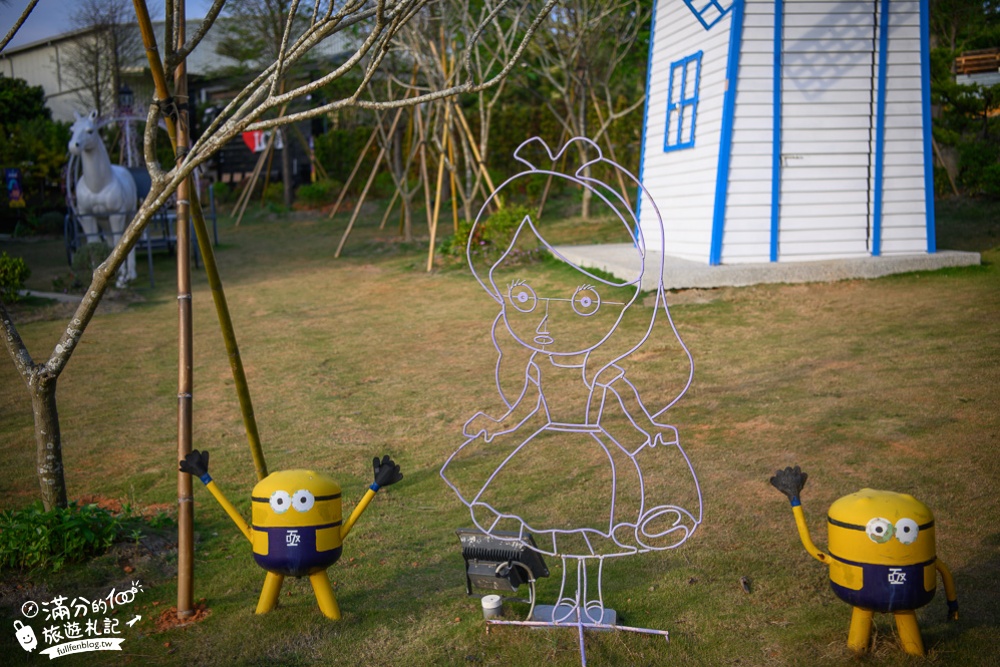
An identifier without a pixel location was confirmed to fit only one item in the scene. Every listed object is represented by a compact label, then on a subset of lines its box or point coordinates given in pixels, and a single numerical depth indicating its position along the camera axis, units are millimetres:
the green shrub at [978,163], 13098
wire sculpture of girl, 3922
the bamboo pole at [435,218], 13055
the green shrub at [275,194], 26953
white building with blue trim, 9656
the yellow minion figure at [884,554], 2705
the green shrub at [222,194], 28062
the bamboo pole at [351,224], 15117
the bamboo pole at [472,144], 13522
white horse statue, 13125
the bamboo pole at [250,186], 22592
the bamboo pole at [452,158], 13508
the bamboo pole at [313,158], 25062
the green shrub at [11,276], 10789
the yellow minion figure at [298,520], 3100
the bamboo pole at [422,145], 14023
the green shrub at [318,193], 24500
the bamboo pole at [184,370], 3461
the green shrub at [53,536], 3779
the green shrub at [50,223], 22266
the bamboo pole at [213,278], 3475
